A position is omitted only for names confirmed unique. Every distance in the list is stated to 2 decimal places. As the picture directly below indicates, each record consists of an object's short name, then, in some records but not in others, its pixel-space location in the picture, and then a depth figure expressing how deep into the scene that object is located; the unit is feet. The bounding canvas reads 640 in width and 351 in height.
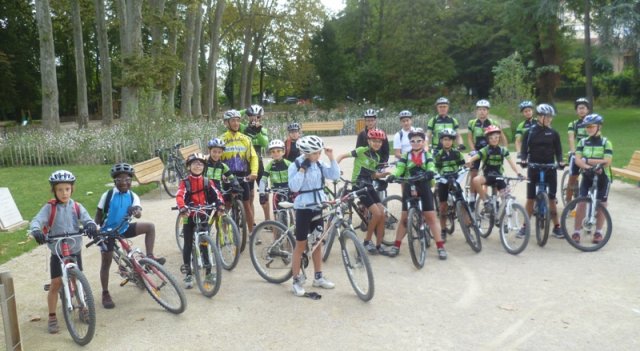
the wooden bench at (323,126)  96.22
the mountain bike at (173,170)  45.26
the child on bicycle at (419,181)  23.29
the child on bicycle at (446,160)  26.32
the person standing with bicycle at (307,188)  19.43
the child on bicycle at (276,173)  25.90
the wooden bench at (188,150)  49.32
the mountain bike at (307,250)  19.26
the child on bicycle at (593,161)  24.95
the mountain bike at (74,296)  16.67
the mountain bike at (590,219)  24.45
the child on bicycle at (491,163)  26.40
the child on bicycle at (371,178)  23.65
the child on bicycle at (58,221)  17.42
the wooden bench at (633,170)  36.97
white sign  31.89
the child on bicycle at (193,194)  20.97
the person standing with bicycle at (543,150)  25.70
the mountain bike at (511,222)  24.27
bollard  14.47
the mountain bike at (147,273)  18.58
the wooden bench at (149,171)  42.14
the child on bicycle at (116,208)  19.48
